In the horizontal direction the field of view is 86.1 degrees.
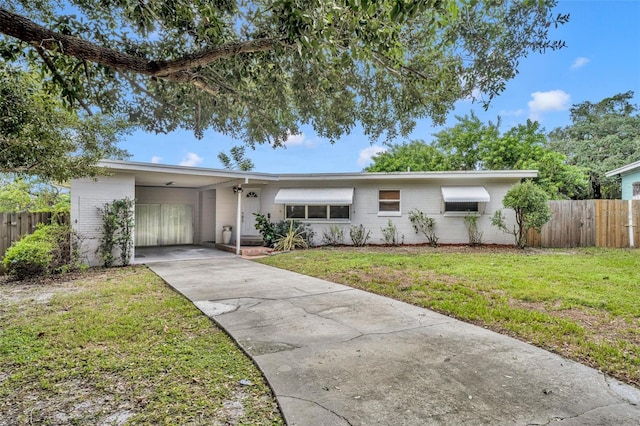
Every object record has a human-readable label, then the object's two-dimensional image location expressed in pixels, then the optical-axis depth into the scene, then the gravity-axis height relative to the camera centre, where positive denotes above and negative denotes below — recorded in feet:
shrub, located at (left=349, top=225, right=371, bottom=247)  50.29 -2.19
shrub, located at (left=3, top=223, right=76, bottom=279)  27.55 -2.82
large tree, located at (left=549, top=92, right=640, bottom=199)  76.79 +19.26
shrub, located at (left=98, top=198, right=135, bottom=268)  33.96 -1.03
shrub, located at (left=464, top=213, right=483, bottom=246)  47.21 -1.64
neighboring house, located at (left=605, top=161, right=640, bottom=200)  56.34 +7.03
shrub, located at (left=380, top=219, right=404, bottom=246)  49.93 -2.18
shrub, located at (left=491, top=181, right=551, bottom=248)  40.45 +1.74
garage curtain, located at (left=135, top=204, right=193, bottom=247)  52.49 -0.66
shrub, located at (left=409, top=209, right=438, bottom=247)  48.49 -0.56
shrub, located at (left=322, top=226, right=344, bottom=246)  50.96 -2.39
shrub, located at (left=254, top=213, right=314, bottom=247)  48.34 -1.41
